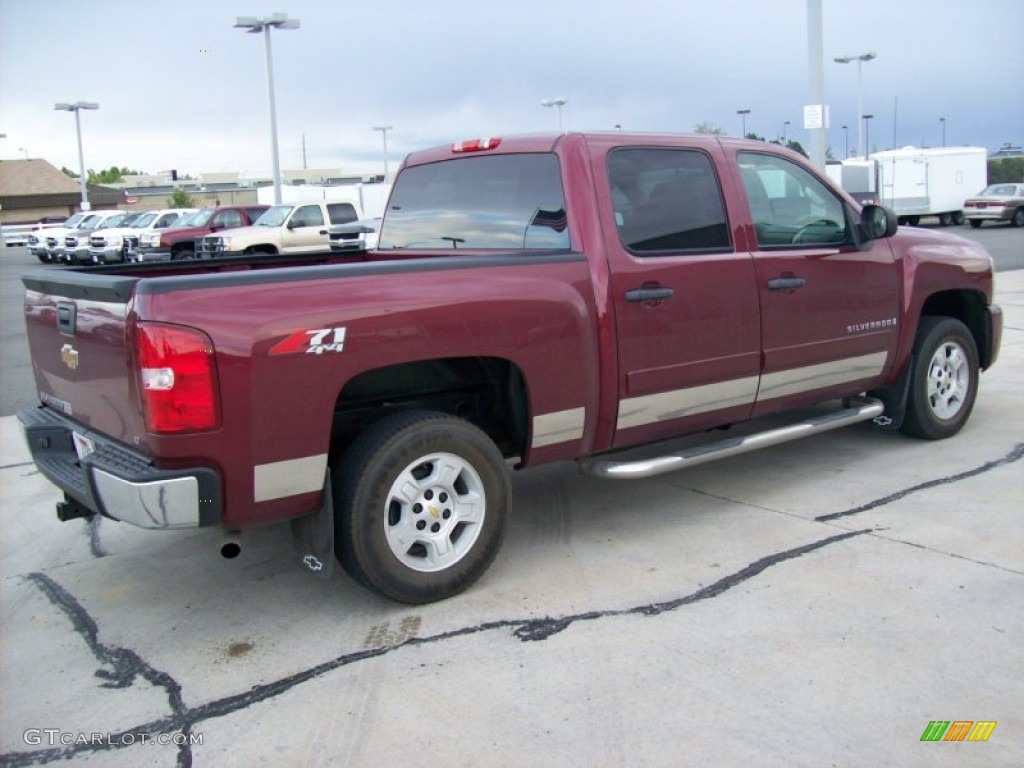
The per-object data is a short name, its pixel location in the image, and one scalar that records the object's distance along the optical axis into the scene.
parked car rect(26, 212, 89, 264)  36.22
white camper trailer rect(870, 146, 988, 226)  36.81
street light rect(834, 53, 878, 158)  46.78
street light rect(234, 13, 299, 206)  31.34
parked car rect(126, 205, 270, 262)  26.95
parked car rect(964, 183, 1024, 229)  35.44
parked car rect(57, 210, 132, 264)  33.12
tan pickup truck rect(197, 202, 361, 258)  23.48
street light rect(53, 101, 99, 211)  53.00
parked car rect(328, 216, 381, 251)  20.70
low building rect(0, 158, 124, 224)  69.81
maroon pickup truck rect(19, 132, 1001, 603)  3.54
